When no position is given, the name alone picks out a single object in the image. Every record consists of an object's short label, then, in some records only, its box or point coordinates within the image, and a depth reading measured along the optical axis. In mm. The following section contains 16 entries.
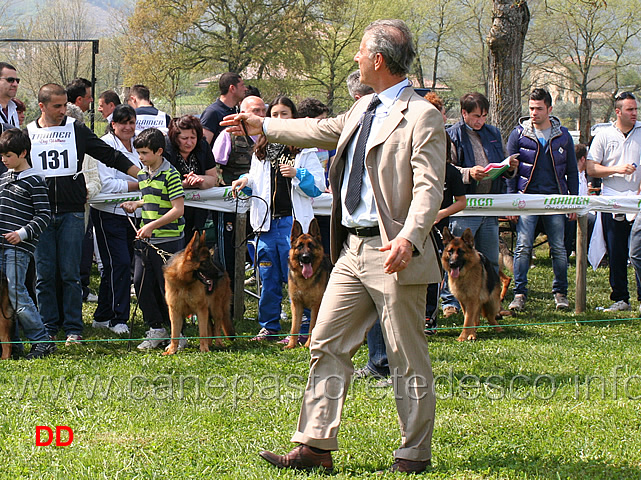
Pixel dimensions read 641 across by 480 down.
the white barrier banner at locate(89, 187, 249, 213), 14977
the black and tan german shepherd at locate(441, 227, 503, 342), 14680
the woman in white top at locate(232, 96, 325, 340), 13891
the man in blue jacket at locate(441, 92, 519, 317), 15461
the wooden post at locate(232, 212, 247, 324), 15609
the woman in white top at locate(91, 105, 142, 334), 14984
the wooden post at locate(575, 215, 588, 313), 16594
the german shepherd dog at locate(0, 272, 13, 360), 12516
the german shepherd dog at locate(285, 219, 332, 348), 13602
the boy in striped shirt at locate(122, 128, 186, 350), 13266
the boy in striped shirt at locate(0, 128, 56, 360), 12477
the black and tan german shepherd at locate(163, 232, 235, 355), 13219
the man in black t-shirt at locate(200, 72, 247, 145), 17234
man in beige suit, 7195
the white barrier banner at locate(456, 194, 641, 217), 16062
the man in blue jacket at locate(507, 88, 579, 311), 16750
